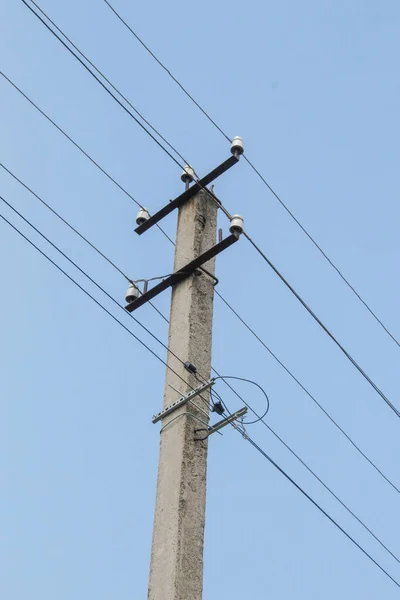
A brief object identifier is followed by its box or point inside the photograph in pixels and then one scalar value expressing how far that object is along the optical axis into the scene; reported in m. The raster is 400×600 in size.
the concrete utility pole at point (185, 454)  11.77
